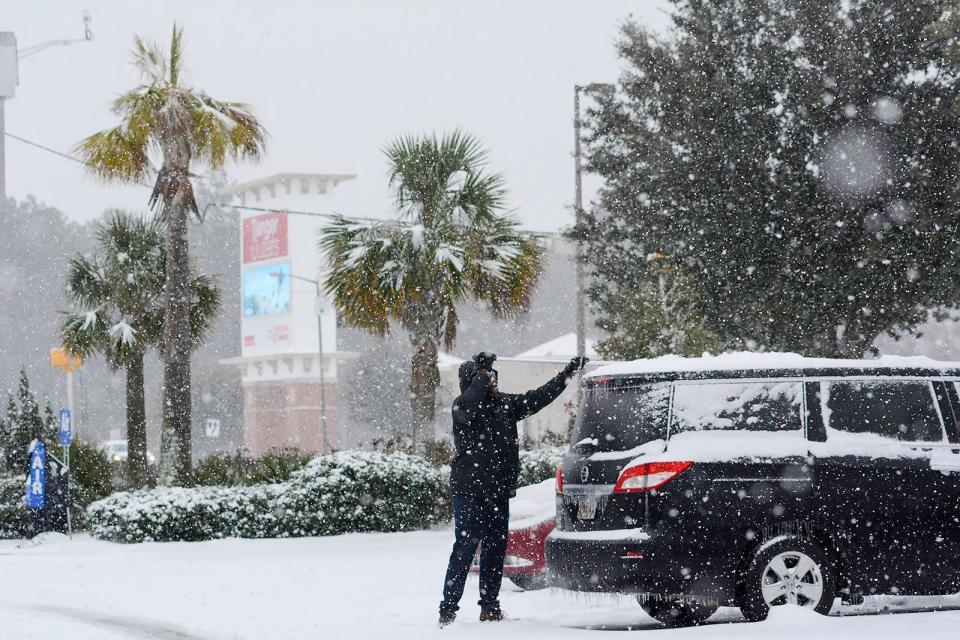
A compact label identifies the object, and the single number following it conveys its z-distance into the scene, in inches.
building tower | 3316.9
